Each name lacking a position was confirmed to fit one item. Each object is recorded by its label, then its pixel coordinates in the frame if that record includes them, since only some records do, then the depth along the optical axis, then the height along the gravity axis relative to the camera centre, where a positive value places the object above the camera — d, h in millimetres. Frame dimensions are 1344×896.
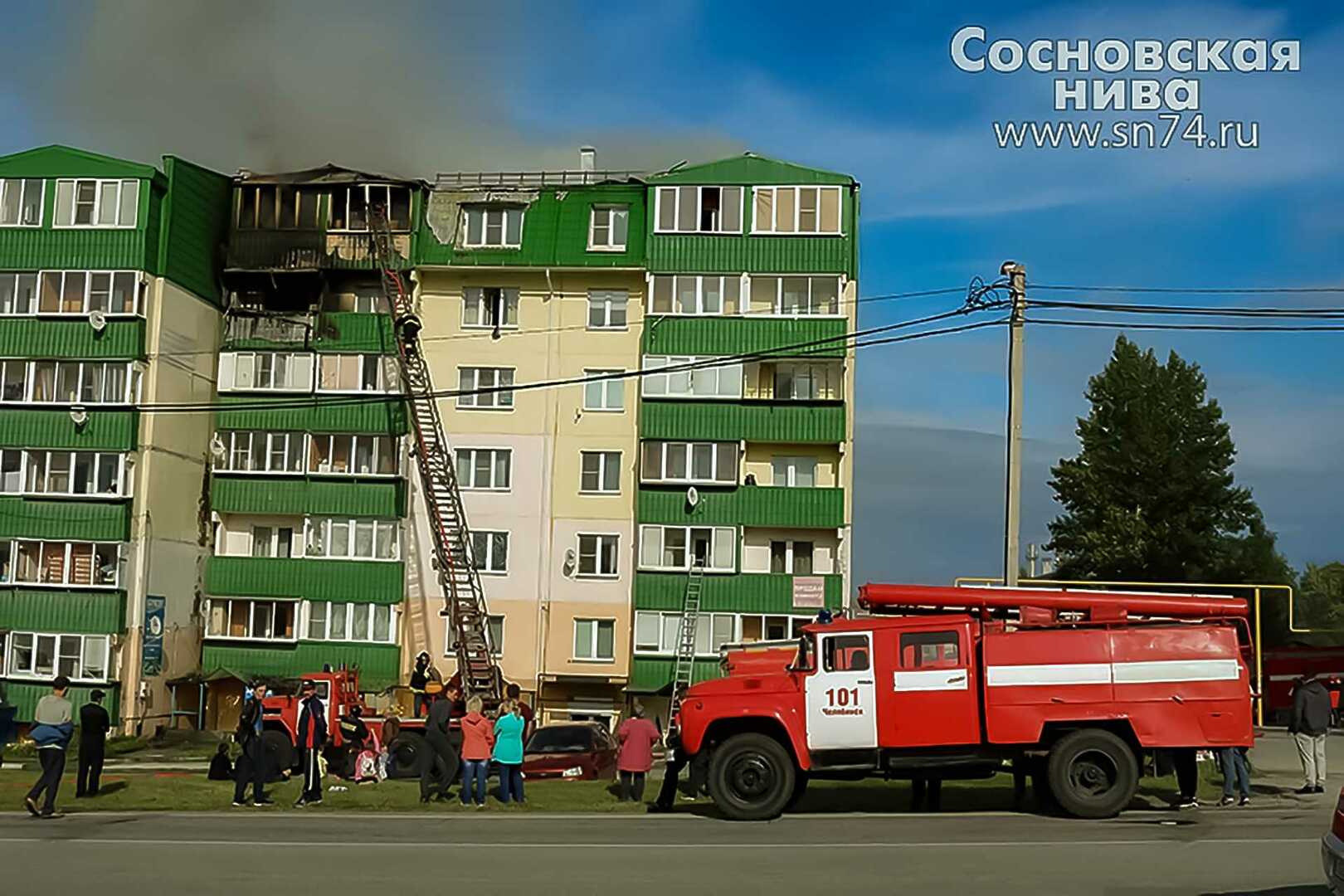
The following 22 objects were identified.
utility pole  24312 +4135
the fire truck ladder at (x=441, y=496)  45062 +4757
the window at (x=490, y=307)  49031 +11090
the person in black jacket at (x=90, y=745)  22453 -1496
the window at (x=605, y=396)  48250 +8242
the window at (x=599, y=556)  47438 +3154
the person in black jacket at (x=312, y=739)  22266 -1326
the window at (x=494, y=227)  49281 +13714
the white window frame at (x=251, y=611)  47125 +1127
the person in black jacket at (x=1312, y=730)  22188 -719
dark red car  28531 -1799
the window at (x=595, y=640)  46938 +564
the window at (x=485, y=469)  48000 +5815
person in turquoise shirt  22047 -1374
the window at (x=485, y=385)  48406 +8521
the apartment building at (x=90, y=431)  44844 +6276
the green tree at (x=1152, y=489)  66625 +8316
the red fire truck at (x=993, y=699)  19609 -377
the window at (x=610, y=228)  48750 +13626
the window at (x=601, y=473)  47750 +5772
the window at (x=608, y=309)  48656 +11068
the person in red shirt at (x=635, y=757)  22344 -1402
